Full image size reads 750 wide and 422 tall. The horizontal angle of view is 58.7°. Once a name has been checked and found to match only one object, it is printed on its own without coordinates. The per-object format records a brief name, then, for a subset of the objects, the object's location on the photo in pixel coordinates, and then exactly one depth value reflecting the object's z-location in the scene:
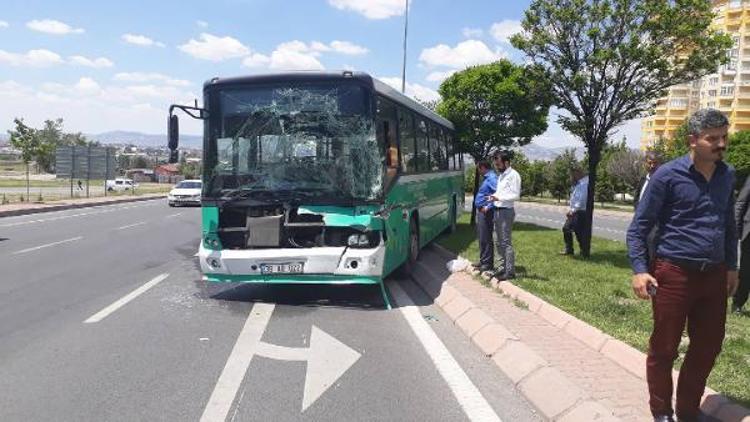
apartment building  101.50
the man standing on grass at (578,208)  12.09
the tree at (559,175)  55.12
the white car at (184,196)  35.81
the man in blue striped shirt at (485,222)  9.80
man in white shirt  9.33
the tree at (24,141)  42.56
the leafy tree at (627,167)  53.91
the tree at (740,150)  47.26
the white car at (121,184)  71.09
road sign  42.53
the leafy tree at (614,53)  11.05
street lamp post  32.19
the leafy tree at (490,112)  19.75
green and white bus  8.44
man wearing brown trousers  3.86
